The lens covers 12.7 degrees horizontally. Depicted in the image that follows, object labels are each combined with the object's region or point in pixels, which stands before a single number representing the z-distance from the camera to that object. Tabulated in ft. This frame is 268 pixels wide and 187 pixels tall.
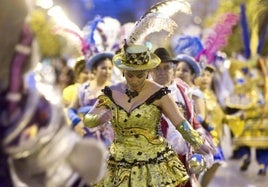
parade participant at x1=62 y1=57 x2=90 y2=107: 42.83
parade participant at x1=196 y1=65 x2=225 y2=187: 41.55
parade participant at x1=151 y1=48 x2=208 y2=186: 31.35
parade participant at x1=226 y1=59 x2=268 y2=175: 61.65
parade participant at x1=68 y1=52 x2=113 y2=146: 37.36
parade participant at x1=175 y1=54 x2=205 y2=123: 37.89
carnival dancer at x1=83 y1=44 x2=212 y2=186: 26.36
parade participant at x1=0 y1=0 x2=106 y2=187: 15.53
